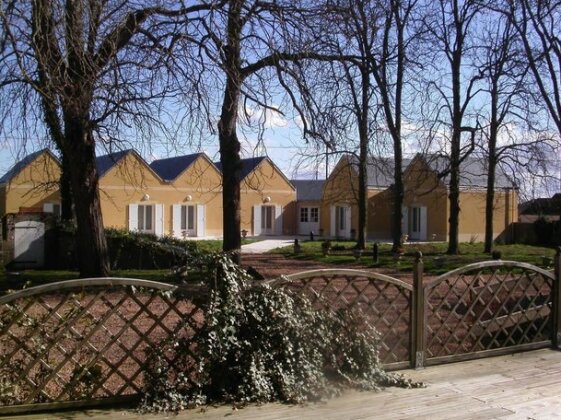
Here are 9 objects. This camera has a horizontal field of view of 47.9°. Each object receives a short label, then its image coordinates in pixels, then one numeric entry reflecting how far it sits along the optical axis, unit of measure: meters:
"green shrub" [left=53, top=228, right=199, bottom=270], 18.73
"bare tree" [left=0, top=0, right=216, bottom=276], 7.05
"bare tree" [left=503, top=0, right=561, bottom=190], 19.67
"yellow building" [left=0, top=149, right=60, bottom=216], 38.31
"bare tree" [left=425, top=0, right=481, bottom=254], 25.11
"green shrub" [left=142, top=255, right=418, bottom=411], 5.34
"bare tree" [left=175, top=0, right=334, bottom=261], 8.77
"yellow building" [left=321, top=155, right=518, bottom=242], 41.34
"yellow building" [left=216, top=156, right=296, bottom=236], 46.45
